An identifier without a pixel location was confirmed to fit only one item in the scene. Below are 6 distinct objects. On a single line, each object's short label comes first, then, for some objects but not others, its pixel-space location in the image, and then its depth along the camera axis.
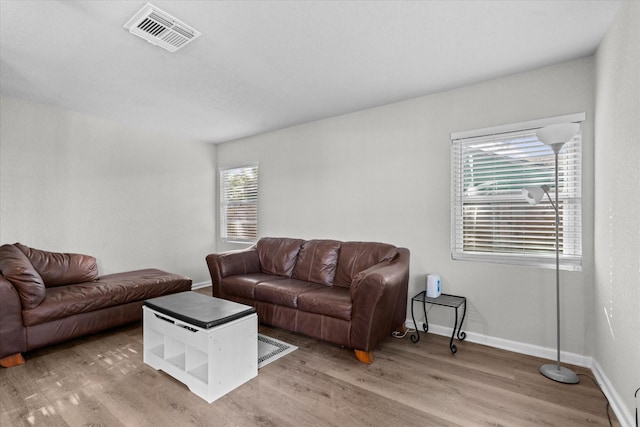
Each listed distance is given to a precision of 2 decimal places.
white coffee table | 1.99
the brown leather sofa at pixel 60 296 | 2.43
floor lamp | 2.15
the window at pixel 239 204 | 4.94
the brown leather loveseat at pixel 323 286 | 2.48
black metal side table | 2.74
